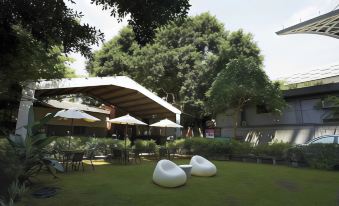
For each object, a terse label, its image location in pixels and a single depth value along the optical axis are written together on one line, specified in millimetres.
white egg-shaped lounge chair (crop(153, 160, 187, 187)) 9125
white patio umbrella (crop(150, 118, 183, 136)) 17891
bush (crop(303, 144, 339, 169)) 13578
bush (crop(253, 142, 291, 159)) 15727
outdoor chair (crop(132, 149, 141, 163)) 15735
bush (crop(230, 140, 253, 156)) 17375
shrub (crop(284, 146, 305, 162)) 14719
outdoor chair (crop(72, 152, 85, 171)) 11379
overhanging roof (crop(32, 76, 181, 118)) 15706
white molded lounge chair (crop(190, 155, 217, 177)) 11250
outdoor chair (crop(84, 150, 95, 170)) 15366
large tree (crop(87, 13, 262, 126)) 26000
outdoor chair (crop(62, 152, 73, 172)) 11812
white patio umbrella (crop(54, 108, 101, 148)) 13109
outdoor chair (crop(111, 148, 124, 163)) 14430
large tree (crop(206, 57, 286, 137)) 20109
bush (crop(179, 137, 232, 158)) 17859
